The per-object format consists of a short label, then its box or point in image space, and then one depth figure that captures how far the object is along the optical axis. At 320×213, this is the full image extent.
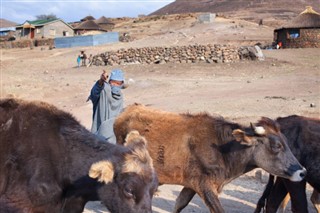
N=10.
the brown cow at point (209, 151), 7.44
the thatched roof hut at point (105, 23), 86.56
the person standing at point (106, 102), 8.73
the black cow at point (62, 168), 5.30
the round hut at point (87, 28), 78.69
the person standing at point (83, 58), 38.06
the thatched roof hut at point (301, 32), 43.09
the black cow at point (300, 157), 7.55
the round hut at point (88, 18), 104.94
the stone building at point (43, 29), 78.69
